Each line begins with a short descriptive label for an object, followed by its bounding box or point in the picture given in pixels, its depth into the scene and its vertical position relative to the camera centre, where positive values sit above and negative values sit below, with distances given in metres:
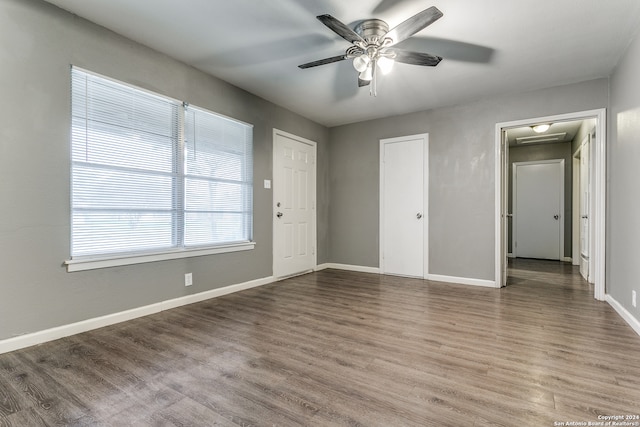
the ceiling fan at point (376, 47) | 2.25 +1.33
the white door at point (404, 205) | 4.72 +0.13
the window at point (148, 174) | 2.57 +0.39
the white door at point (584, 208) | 4.49 +0.09
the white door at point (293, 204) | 4.54 +0.14
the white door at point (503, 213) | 4.14 +0.01
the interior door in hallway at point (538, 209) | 6.57 +0.10
